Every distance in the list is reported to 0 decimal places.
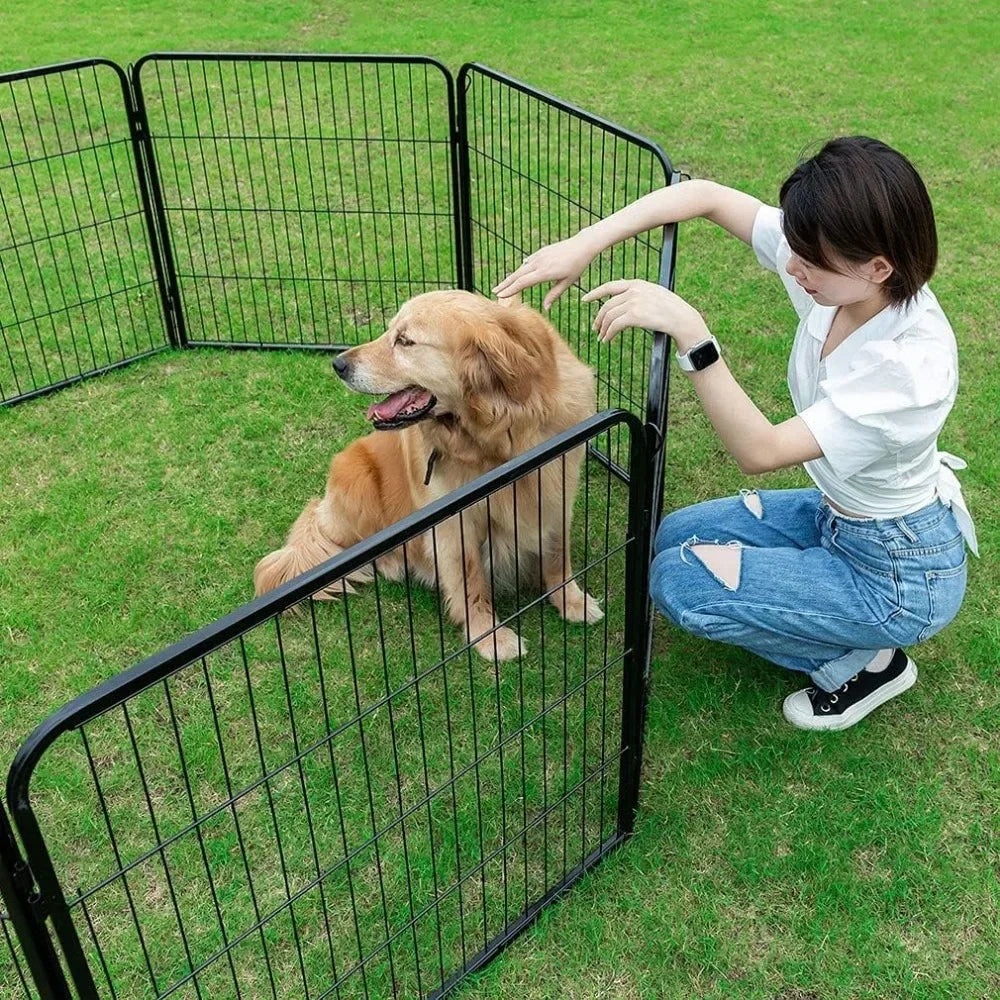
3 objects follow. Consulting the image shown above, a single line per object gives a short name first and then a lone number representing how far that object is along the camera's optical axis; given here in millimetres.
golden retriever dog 3037
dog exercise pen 2141
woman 2354
